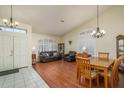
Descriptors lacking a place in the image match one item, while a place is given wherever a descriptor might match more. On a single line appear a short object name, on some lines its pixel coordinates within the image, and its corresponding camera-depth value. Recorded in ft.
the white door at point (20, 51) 11.94
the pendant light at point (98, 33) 8.86
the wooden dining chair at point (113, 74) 6.42
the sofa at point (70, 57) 17.15
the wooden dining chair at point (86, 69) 6.67
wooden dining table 6.21
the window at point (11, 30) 11.05
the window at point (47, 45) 18.07
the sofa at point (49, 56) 16.47
